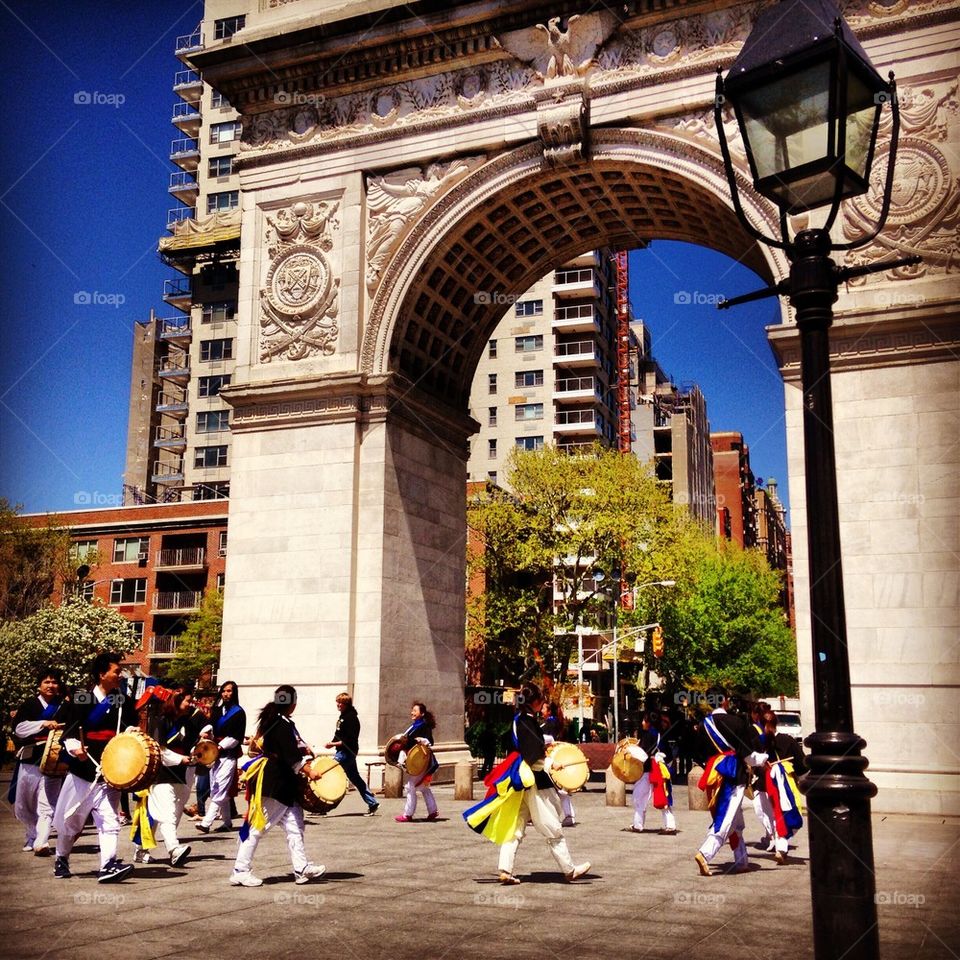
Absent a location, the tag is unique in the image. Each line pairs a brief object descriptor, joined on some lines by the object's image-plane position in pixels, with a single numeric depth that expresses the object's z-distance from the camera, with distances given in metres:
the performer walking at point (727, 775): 12.55
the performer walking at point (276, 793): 11.23
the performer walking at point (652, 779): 17.03
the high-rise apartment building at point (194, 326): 69.69
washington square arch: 20.08
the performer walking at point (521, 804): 11.55
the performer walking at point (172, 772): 12.61
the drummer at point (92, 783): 11.68
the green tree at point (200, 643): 56.94
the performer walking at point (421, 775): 18.52
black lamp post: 4.80
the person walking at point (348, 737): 19.23
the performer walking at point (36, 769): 13.63
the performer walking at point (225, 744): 15.66
